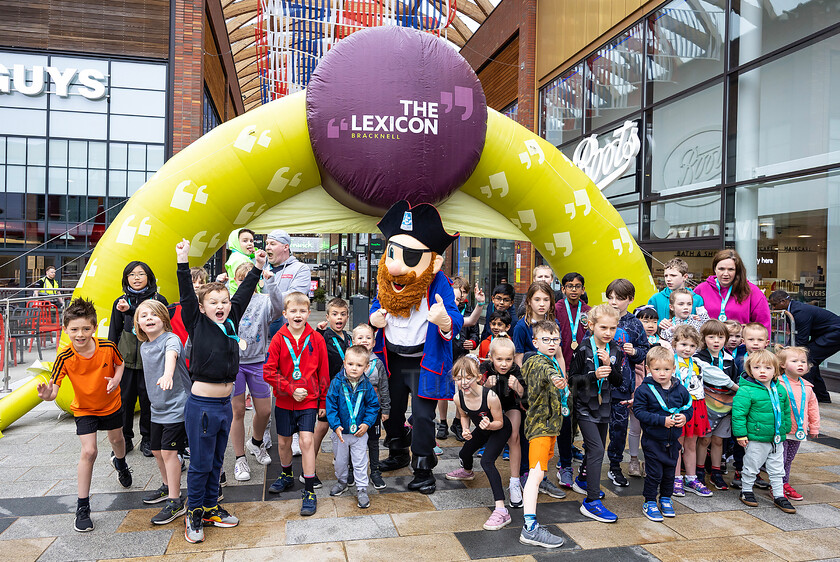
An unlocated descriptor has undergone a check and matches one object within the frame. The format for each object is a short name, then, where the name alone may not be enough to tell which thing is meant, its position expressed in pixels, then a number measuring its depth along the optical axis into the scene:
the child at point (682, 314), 4.82
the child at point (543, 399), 3.58
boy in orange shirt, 3.49
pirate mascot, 4.25
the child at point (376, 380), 4.09
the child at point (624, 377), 4.30
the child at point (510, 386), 3.70
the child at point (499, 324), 4.98
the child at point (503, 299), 5.27
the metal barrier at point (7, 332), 6.84
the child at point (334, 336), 4.20
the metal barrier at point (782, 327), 7.24
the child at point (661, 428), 3.77
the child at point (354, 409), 3.89
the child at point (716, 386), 4.23
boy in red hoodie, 3.87
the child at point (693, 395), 4.08
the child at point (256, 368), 4.42
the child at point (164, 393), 3.56
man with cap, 4.80
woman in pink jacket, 5.04
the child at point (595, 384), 3.74
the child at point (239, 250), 6.34
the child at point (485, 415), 3.66
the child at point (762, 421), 3.95
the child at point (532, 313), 4.30
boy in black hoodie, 3.39
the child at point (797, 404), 4.02
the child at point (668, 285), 5.45
